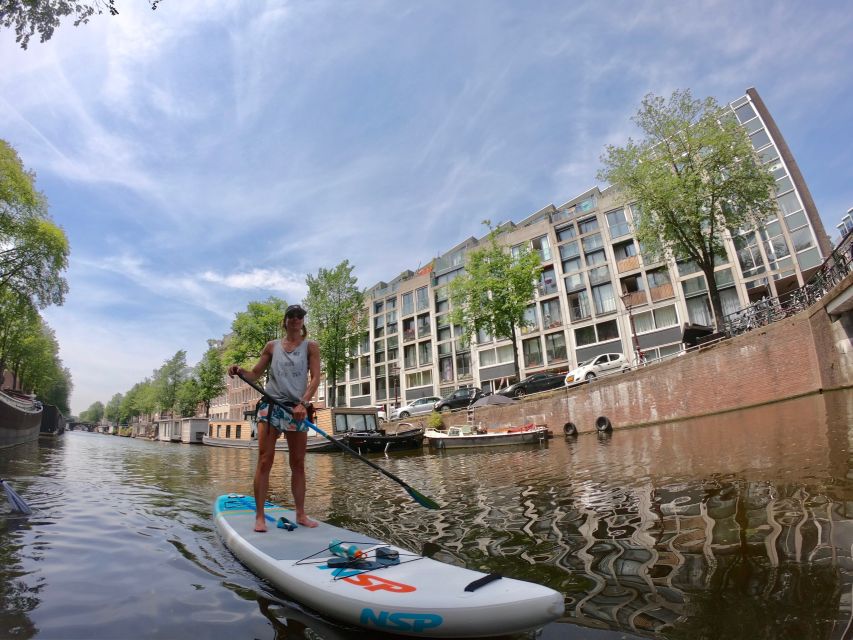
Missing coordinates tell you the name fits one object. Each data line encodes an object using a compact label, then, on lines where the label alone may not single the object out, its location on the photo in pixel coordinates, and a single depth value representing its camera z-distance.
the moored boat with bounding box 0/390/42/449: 23.67
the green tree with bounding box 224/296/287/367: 41.88
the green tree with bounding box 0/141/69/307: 23.20
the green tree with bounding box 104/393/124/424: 126.34
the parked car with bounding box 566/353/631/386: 24.09
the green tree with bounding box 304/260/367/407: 38.59
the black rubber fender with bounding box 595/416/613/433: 21.04
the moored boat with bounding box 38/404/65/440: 53.59
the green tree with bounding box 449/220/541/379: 28.22
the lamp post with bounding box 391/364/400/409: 55.62
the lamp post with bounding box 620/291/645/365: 35.09
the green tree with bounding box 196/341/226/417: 58.78
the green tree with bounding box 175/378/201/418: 65.06
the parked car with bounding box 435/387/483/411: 28.56
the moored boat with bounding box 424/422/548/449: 19.80
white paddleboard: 1.98
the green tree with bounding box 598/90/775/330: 21.36
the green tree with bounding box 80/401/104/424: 164.10
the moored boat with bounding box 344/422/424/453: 22.05
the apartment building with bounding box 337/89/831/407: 35.47
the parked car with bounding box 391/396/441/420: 32.12
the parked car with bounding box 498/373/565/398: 26.17
